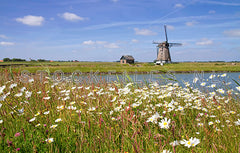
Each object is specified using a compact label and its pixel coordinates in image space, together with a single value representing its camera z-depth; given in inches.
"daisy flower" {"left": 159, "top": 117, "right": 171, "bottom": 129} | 82.7
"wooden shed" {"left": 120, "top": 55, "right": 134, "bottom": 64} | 3449.8
